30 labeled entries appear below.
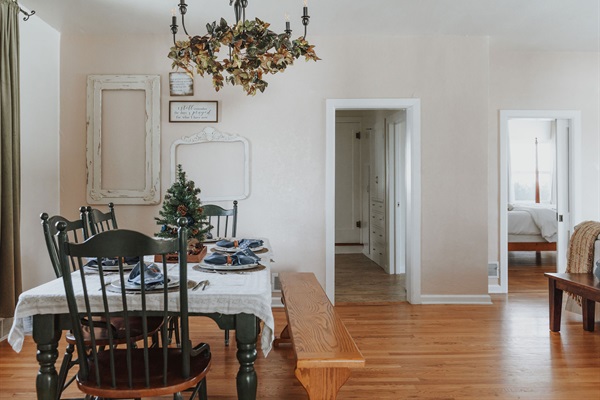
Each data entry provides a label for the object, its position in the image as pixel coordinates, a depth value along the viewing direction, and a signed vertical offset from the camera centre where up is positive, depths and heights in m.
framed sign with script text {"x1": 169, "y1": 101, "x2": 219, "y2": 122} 4.72 +0.76
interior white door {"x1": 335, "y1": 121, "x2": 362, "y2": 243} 8.44 +0.24
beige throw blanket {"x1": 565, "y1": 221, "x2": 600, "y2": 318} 3.94 -0.50
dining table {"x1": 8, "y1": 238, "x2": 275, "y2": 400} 1.92 -0.50
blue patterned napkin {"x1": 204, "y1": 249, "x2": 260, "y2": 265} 2.48 -0.34
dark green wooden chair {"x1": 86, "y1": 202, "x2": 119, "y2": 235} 3.04 -0.16
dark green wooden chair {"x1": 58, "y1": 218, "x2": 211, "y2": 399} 1.67 -0.47
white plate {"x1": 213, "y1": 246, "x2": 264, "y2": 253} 3.00 -0.35
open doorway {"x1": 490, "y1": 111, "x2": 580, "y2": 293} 5.44 +0.03
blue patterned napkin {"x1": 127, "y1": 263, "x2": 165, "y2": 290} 1.97 -0.34
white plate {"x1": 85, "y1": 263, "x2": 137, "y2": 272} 2.40 -0.37
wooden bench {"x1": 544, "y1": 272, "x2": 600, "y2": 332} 3.65 -0.80
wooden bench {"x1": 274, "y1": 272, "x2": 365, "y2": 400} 2.04 -0.68
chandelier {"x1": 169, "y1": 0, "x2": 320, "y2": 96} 2.41 +0.70
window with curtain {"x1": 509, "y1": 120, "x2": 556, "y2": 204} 9.76 +0.61
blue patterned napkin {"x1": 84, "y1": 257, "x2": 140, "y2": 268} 2.49 -0.35
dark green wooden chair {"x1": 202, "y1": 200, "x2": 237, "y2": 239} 4.00 -0.16
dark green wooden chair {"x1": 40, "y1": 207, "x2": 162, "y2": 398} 2.30 -0.66
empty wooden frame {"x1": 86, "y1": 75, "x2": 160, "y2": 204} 4.68 +0.45
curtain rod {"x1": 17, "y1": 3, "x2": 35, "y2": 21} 3.74 +1.36
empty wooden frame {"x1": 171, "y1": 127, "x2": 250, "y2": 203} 4.73 +0.27
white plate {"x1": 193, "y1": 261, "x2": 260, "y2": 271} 2.40 -0.37
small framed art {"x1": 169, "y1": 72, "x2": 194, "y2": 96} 4.70 +1.00
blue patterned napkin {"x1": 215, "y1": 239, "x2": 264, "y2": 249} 3.20 -0.34
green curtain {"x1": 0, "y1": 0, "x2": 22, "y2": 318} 3.42 +0.16
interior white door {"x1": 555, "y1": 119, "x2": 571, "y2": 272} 5.61 +0.04
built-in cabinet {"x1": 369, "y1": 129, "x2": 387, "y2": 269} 6.78 -0.17
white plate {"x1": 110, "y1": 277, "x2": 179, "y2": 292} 1.96 -0.37
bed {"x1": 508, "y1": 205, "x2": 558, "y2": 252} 6.85 -0.60
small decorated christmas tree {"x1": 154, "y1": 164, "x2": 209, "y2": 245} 2.70 -0.09
